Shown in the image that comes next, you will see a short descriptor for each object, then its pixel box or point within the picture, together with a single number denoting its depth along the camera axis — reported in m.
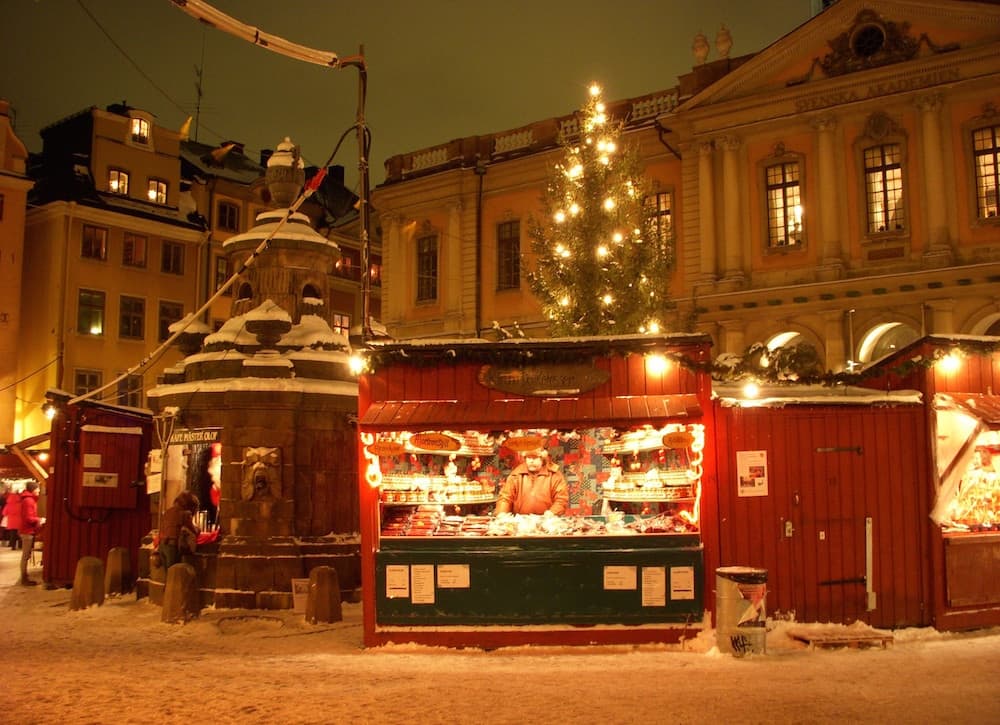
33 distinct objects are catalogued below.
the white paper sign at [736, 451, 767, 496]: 11.47
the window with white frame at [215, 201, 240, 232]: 41.66
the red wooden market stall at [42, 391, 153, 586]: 16.91
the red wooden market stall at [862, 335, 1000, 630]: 11.34
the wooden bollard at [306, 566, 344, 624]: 12.80
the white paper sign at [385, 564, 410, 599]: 11.17
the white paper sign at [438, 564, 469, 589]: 11.12
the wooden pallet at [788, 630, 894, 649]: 10.34
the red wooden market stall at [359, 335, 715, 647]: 10.98
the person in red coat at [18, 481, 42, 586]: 18.03
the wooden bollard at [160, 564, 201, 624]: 13.13
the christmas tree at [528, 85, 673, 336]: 21.61
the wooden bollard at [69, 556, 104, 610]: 14.40
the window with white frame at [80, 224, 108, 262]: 36.44
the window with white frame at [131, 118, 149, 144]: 38.66
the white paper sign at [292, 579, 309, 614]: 13.80
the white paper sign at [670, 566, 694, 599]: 10.95
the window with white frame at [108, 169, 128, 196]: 37.72
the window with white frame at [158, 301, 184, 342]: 39.00
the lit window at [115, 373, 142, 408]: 37.12
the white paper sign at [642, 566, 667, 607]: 10.95
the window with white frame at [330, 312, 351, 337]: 43.84
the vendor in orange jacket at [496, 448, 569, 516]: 12.10
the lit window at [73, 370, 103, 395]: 35.91
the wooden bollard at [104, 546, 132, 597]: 15.91
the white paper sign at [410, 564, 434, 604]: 11.14
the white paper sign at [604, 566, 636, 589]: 10.98
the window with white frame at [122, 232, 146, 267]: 37.75
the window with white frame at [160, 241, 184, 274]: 39.16
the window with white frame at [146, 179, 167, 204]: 39.00
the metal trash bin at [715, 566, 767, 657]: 10.19
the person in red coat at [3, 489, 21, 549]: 20.09
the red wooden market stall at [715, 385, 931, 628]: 11.41
